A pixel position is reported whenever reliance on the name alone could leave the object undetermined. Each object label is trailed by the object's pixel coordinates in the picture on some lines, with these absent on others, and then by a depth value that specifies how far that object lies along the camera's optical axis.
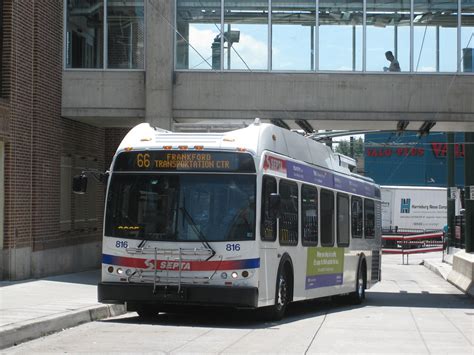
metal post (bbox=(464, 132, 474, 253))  27.91
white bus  12.84
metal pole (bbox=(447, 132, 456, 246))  40.41
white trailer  56.91
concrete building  21.61
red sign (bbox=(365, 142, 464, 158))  68.56
